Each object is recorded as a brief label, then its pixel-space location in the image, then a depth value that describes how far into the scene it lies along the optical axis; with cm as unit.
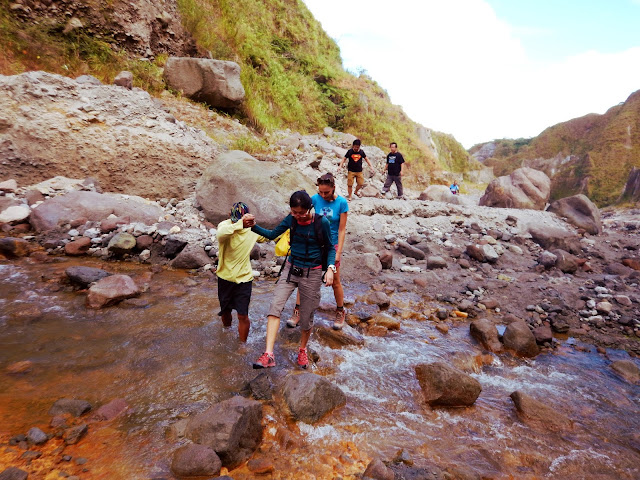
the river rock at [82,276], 496
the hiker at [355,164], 939
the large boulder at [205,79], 1105
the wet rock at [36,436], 235
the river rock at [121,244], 618
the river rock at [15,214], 640
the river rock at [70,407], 269
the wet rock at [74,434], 241
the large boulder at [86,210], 648
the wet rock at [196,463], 225
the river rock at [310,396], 295
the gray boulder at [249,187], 762
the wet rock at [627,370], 420
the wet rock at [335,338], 442
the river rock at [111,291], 458
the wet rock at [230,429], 240
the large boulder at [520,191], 1591
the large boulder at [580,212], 1370
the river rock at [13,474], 197
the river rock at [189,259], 632
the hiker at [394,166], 1161
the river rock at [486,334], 465
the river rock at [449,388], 339
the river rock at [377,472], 237
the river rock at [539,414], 325
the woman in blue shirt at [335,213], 449
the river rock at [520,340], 458
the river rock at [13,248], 561
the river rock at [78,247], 605
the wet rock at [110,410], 272
